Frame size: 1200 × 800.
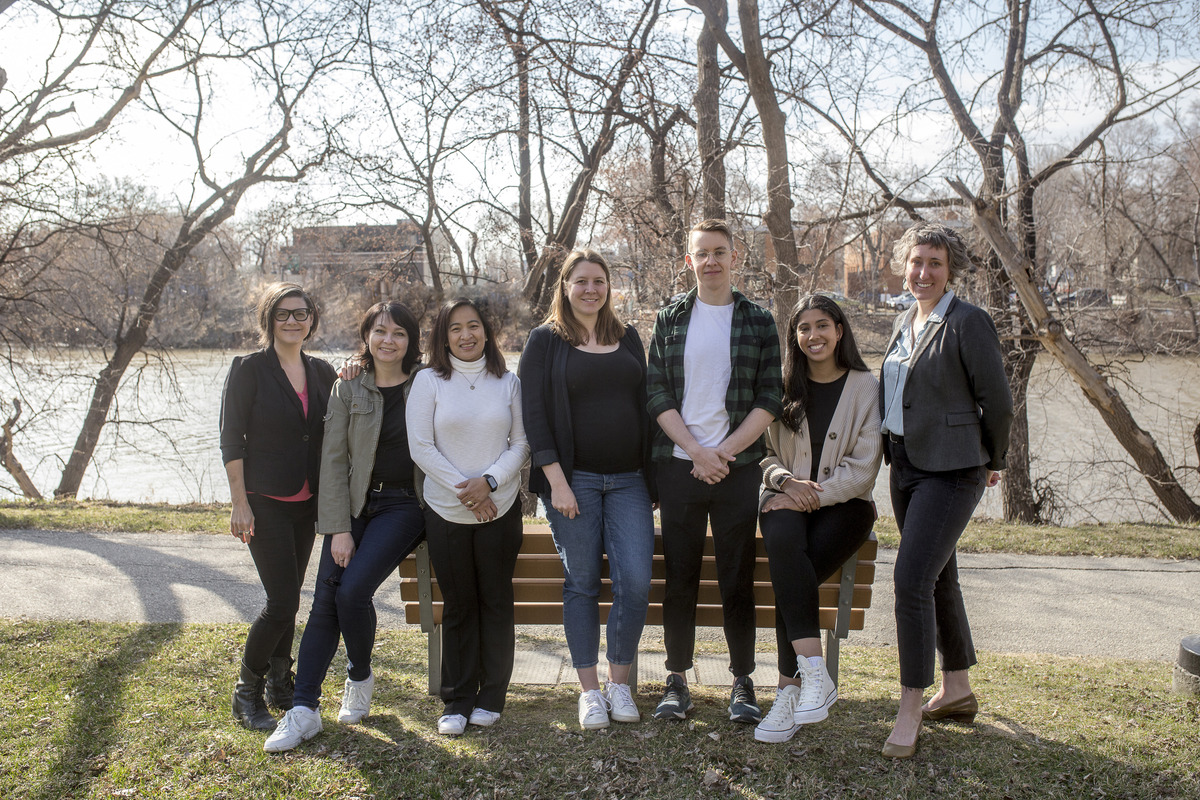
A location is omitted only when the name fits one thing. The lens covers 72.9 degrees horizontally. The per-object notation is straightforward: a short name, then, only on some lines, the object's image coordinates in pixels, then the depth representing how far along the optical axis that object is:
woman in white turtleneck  3.15
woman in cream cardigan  3.07
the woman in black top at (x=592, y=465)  3.19
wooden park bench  3.40
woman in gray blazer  2.92
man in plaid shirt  3.16
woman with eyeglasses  3.26
